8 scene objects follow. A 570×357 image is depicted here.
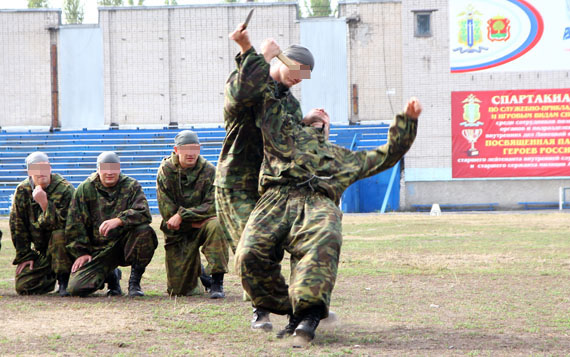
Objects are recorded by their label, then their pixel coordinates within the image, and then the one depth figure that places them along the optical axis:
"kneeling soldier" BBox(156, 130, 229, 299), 17.64
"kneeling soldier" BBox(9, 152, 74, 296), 18.32
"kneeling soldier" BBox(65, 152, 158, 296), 17.85
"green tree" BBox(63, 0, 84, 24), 111.31
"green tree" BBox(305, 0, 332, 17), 115.52
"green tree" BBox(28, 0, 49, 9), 110.98
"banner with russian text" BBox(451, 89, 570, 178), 66.09
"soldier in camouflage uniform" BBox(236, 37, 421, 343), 11.21
